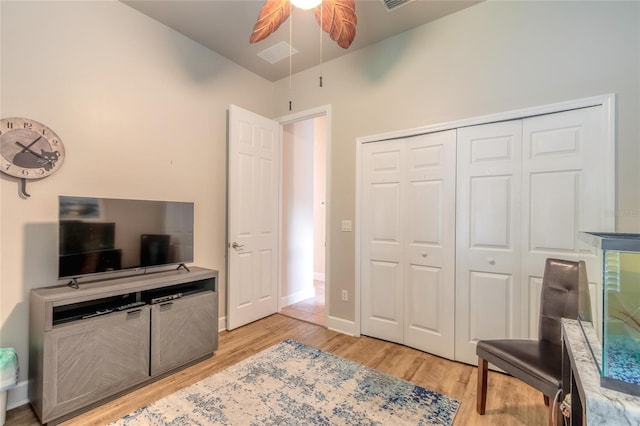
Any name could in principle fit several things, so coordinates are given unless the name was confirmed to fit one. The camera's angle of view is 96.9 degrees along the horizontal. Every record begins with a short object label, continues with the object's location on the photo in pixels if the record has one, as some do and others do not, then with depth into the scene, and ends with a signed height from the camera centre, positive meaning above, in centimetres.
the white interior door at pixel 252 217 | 312 -6
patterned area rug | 175 -127
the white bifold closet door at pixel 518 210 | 200 +3
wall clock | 185 +42
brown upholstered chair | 159 -81
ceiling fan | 173 +124
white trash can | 163 -96
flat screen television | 194 -18
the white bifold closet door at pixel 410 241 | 254 -27
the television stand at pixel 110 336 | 170 -88
